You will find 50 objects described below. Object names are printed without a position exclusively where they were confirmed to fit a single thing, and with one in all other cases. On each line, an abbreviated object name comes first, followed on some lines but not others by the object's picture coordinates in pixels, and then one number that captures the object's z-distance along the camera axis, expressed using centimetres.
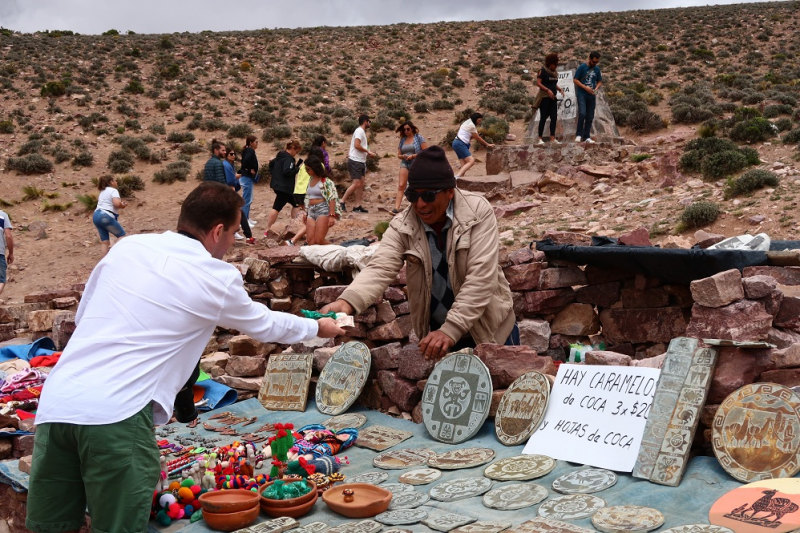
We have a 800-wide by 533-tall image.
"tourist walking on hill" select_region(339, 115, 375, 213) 1287
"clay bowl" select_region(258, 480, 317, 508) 359
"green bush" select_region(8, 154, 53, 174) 2083
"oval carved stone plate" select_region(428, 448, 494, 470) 402
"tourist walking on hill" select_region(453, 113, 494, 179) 1312
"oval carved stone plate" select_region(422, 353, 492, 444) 444
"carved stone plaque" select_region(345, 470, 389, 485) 398
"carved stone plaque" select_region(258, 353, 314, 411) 567
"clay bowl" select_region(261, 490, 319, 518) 358
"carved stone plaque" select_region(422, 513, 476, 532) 326
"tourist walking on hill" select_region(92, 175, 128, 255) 1148
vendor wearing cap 436
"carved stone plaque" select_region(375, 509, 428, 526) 338
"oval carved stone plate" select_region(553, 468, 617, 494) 346
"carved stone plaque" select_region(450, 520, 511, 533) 313
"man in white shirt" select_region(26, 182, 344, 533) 285
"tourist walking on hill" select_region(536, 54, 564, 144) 1305
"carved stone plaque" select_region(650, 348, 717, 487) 339
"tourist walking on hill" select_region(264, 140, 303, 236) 1161
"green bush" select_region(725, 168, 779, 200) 1105
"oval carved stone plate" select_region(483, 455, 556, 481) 373
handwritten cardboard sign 374
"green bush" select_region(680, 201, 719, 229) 1011
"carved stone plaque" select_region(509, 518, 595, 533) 300
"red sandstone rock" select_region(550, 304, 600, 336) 766
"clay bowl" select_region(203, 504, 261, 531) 348
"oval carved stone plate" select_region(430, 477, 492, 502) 362
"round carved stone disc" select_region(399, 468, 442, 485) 390
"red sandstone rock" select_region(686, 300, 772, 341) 441
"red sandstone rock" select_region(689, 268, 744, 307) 439
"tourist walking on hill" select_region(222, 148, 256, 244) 1148
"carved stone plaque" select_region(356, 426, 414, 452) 457
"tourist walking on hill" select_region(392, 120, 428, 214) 1249
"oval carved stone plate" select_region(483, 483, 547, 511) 341
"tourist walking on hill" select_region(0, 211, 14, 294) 977
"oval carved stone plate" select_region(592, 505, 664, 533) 296
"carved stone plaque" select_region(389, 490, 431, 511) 358
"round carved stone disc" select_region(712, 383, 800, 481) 317
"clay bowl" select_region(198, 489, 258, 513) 350
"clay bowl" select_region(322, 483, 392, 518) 352
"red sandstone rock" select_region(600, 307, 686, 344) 702
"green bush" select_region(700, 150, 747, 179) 1245
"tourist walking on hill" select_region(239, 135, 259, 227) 1206
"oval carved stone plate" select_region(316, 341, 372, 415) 541
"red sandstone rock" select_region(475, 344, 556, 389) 452
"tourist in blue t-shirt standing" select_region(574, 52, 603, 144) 1373
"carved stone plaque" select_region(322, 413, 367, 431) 500
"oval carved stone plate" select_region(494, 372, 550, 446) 421
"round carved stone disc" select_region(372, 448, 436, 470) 420
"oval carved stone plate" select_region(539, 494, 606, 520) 319
